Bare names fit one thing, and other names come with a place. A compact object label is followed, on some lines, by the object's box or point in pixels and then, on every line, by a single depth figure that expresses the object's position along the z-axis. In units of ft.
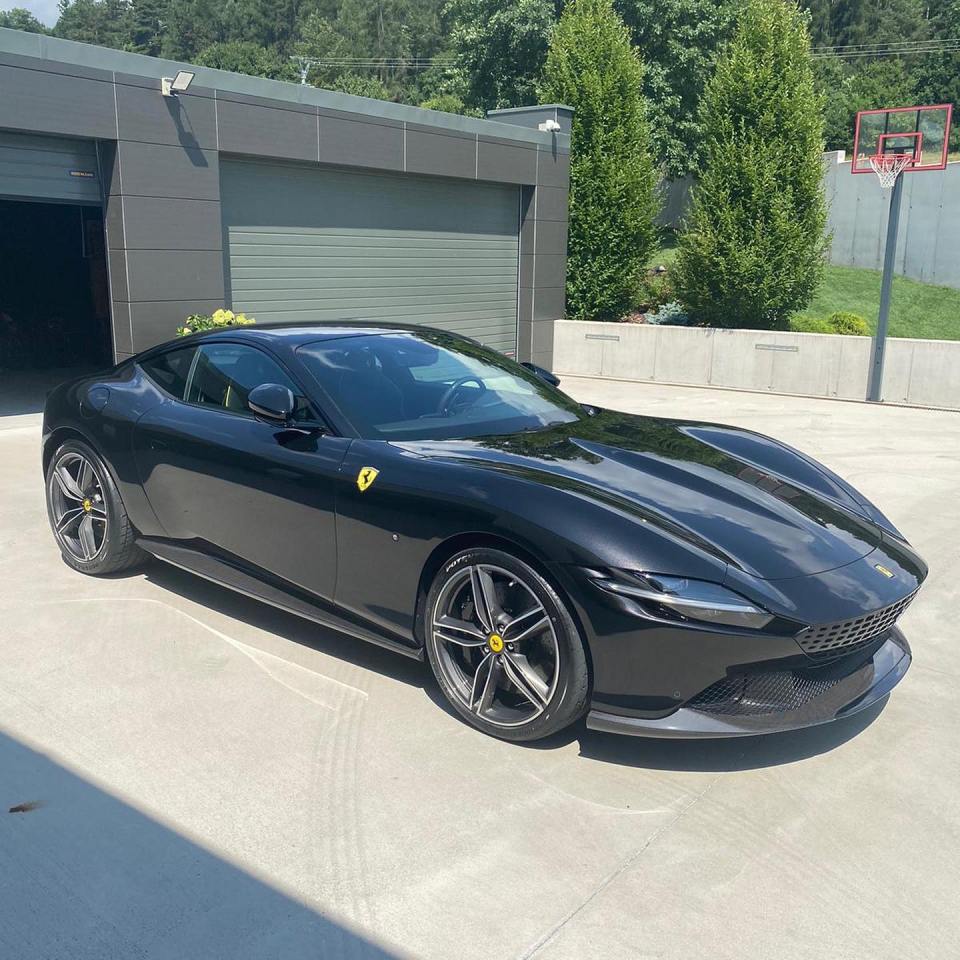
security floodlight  36.37
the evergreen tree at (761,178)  55.16
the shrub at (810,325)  55.98
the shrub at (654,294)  63.72
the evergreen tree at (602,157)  60.59
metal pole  45.65
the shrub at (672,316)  59.31
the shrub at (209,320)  36.96
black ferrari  10.30
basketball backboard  49.65
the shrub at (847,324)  56.18
